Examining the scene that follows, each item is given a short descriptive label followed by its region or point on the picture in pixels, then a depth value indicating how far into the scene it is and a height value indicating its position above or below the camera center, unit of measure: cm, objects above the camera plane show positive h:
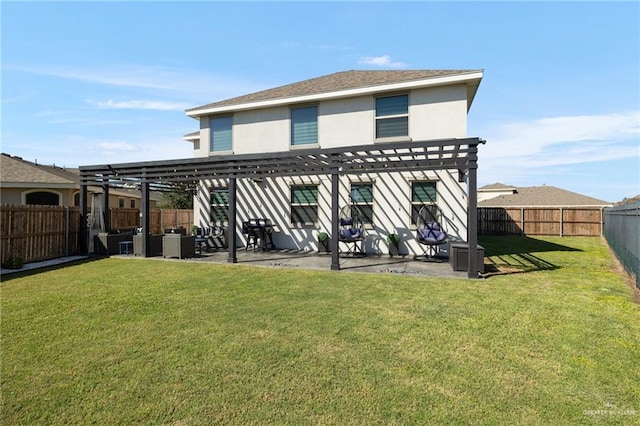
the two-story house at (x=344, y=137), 957 +284
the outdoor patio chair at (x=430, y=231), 880 -47
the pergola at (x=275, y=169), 693 +148
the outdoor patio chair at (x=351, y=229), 945 -46
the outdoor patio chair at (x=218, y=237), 1221 -97
